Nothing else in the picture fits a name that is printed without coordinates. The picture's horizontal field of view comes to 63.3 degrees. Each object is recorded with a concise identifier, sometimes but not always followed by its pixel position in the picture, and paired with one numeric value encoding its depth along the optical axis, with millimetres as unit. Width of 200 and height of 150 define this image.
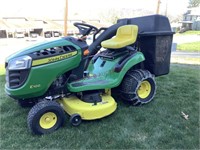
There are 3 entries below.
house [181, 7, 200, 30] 22396
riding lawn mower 1594
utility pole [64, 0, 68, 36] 5128
